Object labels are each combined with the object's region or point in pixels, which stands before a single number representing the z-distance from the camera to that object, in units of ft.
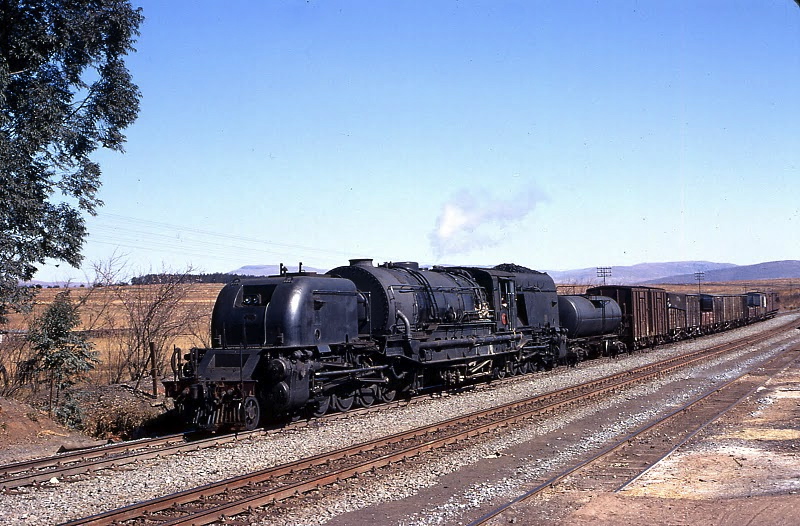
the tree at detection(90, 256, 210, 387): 77.15
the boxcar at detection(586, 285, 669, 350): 120.37
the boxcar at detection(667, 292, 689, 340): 141.90
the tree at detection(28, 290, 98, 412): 59.57
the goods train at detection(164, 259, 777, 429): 47.29
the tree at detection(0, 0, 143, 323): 54.24
